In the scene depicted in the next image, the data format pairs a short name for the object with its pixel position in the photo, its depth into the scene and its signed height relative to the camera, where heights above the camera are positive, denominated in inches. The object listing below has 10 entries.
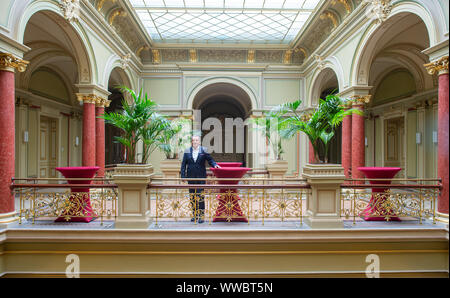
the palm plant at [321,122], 186.2 +21.4
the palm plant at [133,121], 182.5 +21.6
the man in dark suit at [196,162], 200.7 -8.1
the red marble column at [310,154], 480.3 -5.1
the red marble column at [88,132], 307.6 +23.3
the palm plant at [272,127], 438.5 +43.0
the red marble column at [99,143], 340.5 +11.3
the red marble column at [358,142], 317.1 +11.1
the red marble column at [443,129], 186.2 +16.0
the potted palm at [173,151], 343.3 +0.8
